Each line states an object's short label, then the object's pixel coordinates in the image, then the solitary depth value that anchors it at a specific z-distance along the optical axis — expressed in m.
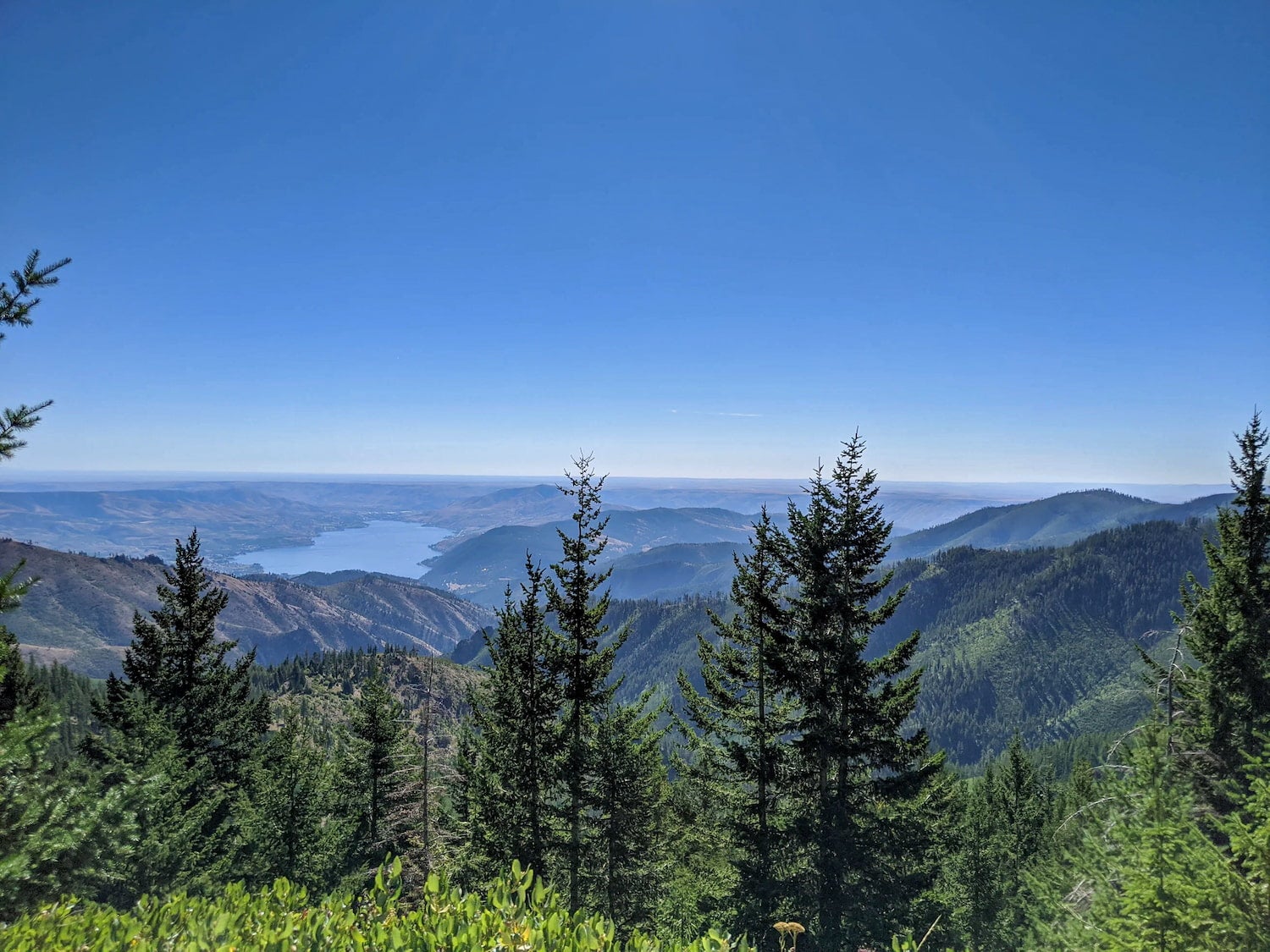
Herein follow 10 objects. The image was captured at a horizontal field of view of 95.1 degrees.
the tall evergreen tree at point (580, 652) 17.33
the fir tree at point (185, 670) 21.44
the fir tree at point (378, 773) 25.59
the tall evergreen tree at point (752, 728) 14.98
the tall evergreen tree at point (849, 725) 14.23
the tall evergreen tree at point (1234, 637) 14.88
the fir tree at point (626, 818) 18.45
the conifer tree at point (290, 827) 22.30
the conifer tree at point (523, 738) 18.11
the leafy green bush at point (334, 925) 3.88
